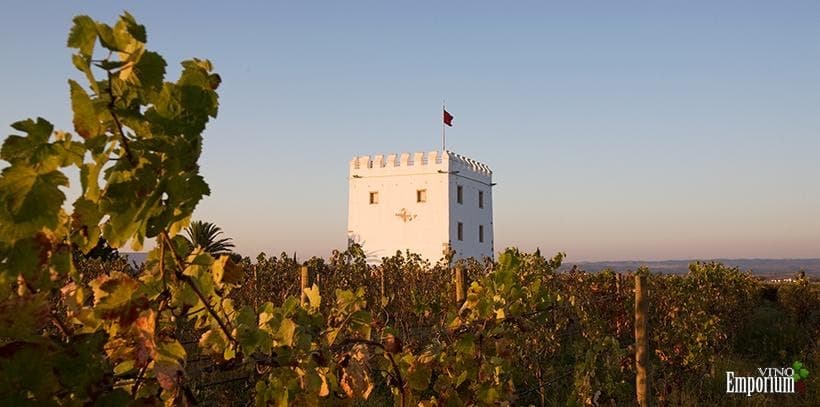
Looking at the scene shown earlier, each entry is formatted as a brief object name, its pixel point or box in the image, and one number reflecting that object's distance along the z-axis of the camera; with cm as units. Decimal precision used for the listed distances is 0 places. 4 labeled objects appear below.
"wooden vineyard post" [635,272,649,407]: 654
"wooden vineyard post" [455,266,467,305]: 697
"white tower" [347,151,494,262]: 3147
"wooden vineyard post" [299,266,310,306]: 863
